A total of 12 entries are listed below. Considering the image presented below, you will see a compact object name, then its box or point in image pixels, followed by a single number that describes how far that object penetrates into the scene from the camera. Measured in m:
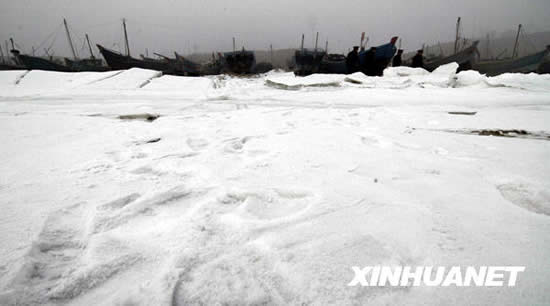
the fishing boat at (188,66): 17.15
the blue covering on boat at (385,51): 11.13
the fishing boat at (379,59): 11.18
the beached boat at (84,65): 16.33
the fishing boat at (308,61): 13.37
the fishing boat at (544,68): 12.96
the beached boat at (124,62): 15.07
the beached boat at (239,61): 15.93
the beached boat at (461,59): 12.77
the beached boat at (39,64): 13.27
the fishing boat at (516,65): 12.68
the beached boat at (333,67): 12.58
